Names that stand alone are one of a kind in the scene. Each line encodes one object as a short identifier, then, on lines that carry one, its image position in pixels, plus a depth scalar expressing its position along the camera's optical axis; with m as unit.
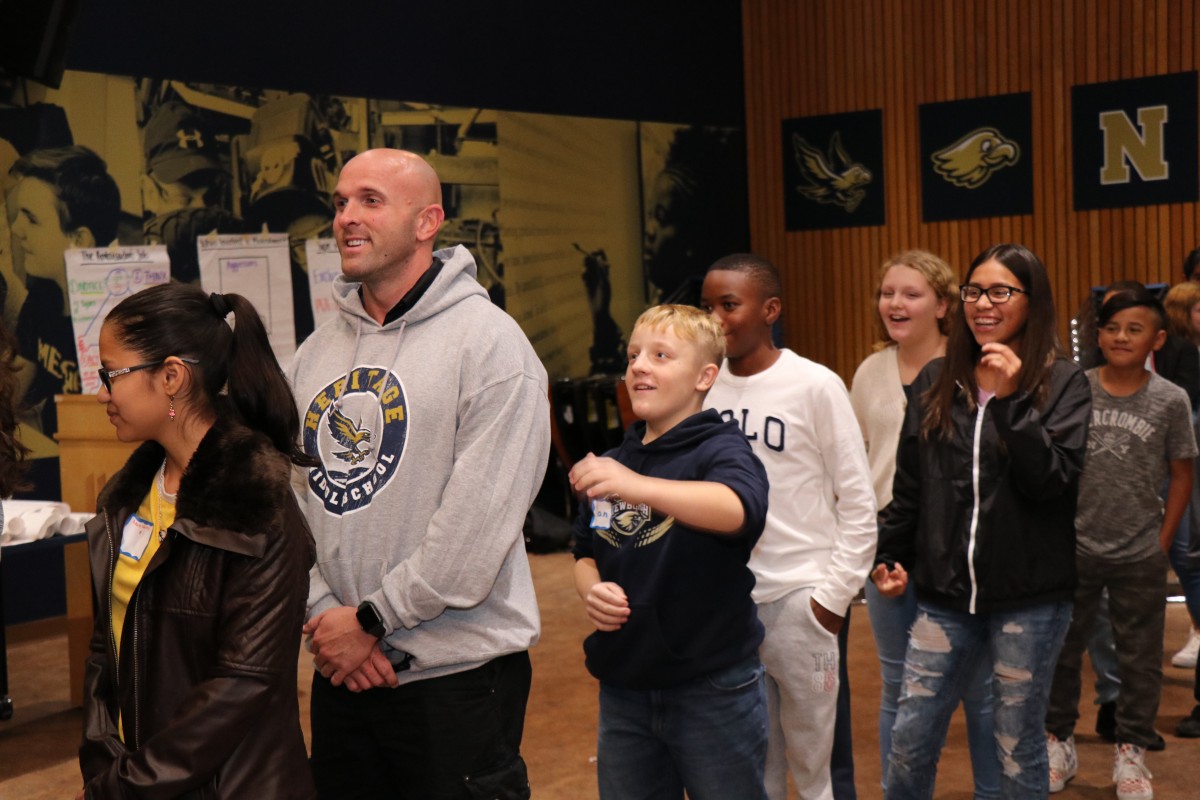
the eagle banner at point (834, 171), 10.77
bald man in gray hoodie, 2.33
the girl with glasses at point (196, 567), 1.90
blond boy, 2.43
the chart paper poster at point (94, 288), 6.86
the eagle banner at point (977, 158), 10.02
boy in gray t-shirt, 3.96
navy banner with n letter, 9.27
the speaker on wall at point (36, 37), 6.34
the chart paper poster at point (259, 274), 7.59
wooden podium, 5.22
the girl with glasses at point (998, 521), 2.83
